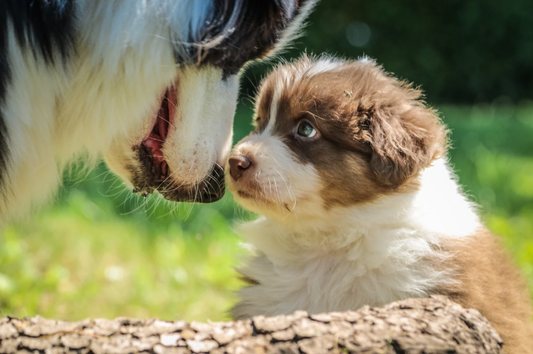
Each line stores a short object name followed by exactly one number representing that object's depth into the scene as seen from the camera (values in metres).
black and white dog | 1.16
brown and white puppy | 1.21
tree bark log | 1.11
